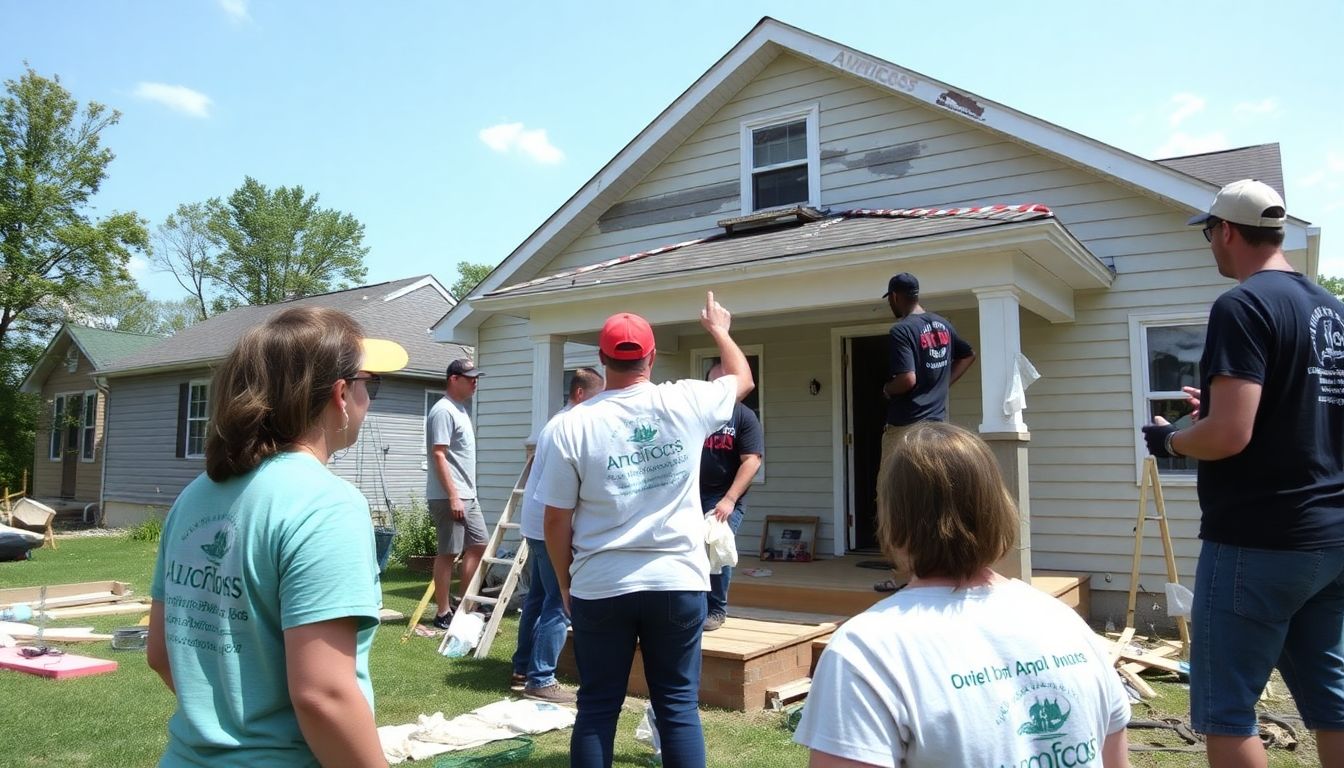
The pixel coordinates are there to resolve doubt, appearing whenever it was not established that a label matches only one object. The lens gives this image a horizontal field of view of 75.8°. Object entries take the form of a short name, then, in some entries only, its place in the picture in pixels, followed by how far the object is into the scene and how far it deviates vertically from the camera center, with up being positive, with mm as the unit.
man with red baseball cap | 2779 -337
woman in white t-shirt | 1271 -327
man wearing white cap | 2312 -166
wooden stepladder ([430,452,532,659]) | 6270 -1136
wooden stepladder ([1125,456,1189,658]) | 6363 -633
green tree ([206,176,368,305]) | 45469 +10436
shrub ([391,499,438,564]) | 12086 -1387
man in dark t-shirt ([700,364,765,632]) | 4848 -91
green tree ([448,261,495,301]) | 58494 +11342
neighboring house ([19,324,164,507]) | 21766 +672
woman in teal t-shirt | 1381 -232
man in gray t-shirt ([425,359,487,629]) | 6941 -344
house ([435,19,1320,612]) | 6883 +1448
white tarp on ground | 4195 -1482
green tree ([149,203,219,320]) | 46594 +10701
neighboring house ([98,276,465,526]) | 17203 +592
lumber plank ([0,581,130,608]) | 8547 -1589
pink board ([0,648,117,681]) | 5621 -1517
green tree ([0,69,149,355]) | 22375 +5826
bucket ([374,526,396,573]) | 9727 -1159
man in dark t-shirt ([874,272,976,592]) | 5211 +509
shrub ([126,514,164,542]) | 16203 -1774
